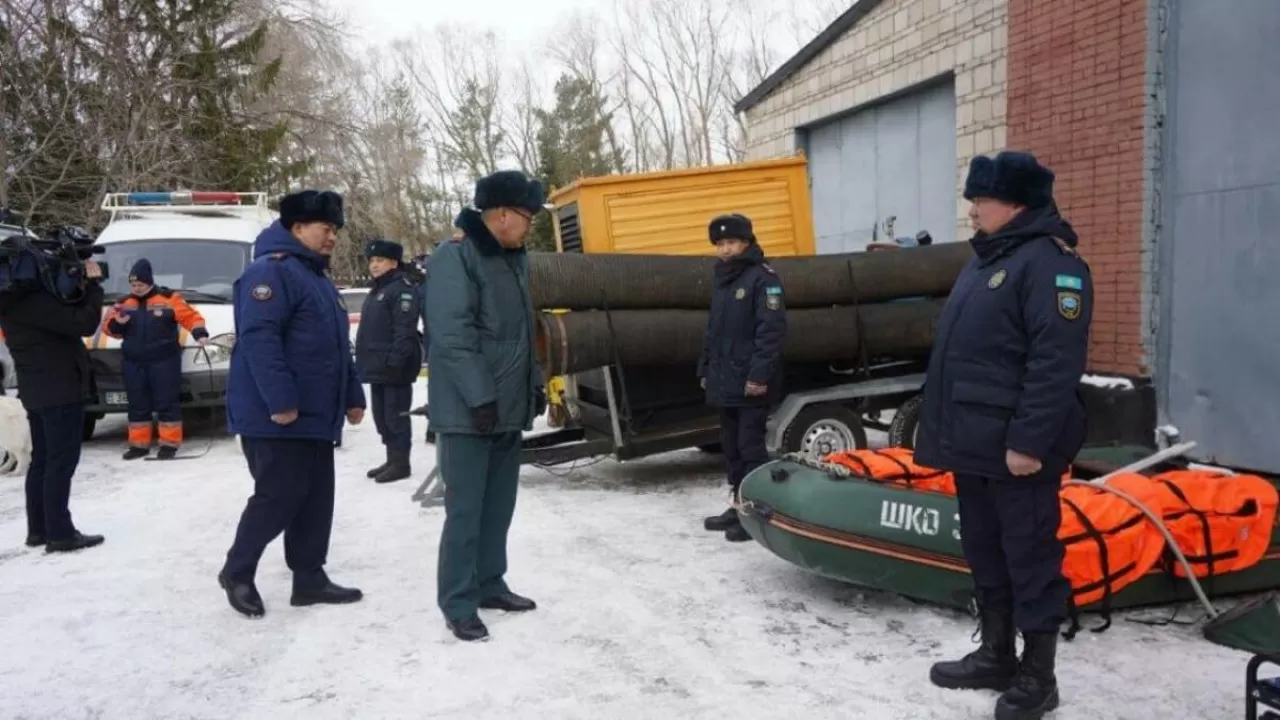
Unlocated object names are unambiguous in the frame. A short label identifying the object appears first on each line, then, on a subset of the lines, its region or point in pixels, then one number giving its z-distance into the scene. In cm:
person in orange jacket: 842
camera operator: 529
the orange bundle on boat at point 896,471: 477
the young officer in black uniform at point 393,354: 755
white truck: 895
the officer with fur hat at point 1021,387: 316
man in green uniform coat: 406
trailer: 695
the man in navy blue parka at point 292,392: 424
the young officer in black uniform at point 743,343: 555
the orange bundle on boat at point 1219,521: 419
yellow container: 752
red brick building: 622
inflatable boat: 406
